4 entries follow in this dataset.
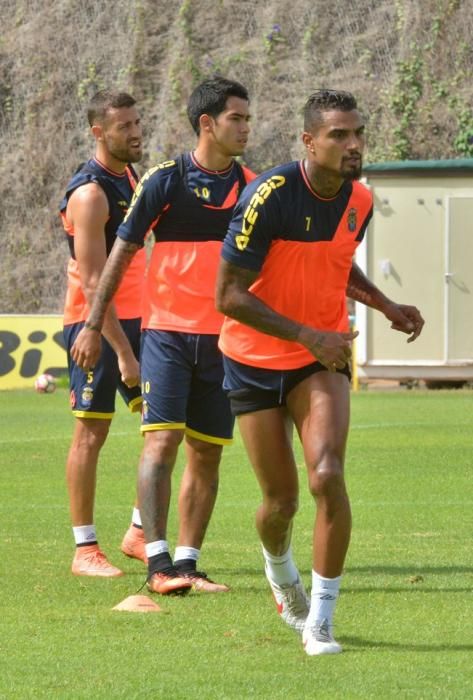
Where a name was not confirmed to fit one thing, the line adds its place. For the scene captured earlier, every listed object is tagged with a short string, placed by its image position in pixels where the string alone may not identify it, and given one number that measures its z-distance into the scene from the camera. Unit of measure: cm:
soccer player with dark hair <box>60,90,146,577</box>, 1748
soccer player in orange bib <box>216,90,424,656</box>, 1285
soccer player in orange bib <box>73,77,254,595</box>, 1642
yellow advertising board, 5025
